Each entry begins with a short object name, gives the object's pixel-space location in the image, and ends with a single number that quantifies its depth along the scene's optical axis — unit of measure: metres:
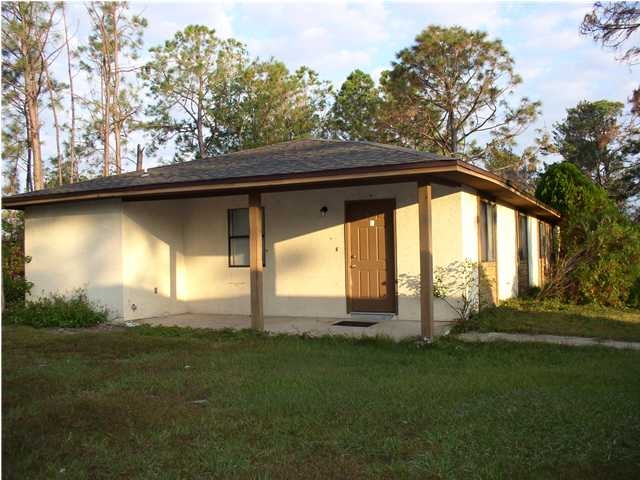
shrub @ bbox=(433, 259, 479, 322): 9.74
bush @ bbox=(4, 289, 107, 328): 10.23
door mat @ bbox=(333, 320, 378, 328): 9.57
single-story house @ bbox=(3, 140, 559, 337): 9.51
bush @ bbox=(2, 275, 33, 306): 11.61
